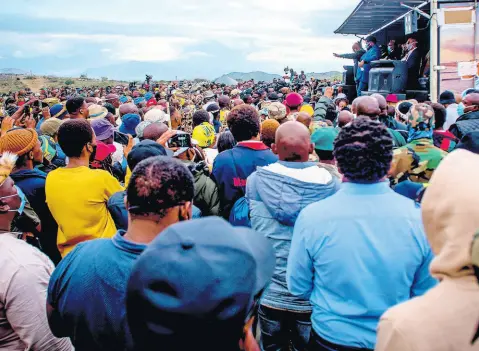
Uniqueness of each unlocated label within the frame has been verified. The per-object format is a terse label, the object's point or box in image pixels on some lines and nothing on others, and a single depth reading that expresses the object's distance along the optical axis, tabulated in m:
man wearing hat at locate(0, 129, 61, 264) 3.40
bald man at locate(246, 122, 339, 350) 2.71
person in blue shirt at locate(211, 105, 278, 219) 3.57
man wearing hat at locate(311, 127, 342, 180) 3.40
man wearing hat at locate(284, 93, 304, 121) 6.46
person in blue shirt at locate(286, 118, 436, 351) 2.04
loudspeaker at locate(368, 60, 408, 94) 10.74
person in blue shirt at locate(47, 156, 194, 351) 1.74
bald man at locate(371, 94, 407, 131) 5.57
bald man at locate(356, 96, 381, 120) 4.43
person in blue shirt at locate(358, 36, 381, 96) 12.70
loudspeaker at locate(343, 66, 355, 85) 15.32
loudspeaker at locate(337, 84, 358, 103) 15.18
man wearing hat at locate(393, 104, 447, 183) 3.21
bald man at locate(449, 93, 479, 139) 5.08
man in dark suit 11.51
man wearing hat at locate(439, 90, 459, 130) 7.06
